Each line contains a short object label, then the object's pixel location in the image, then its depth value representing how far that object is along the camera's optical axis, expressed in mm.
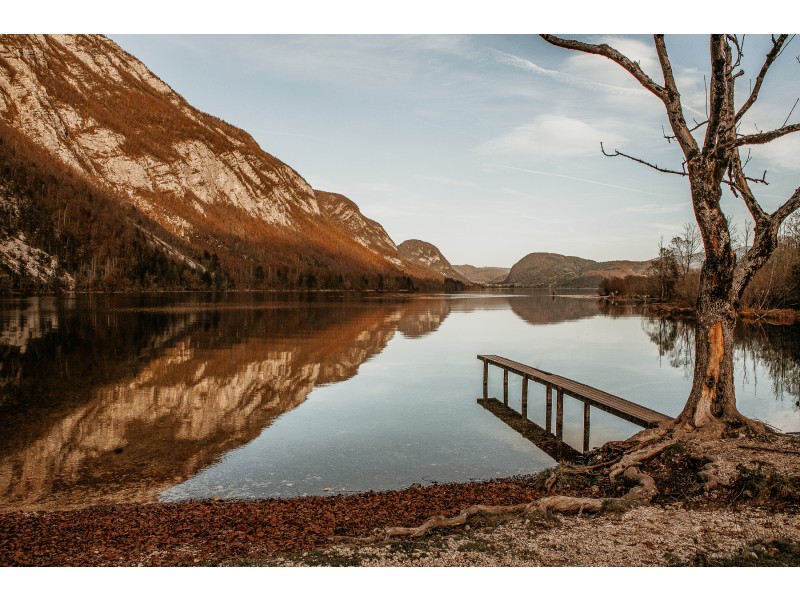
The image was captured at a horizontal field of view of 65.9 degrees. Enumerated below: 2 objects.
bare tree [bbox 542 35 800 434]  11006
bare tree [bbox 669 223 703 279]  87875
